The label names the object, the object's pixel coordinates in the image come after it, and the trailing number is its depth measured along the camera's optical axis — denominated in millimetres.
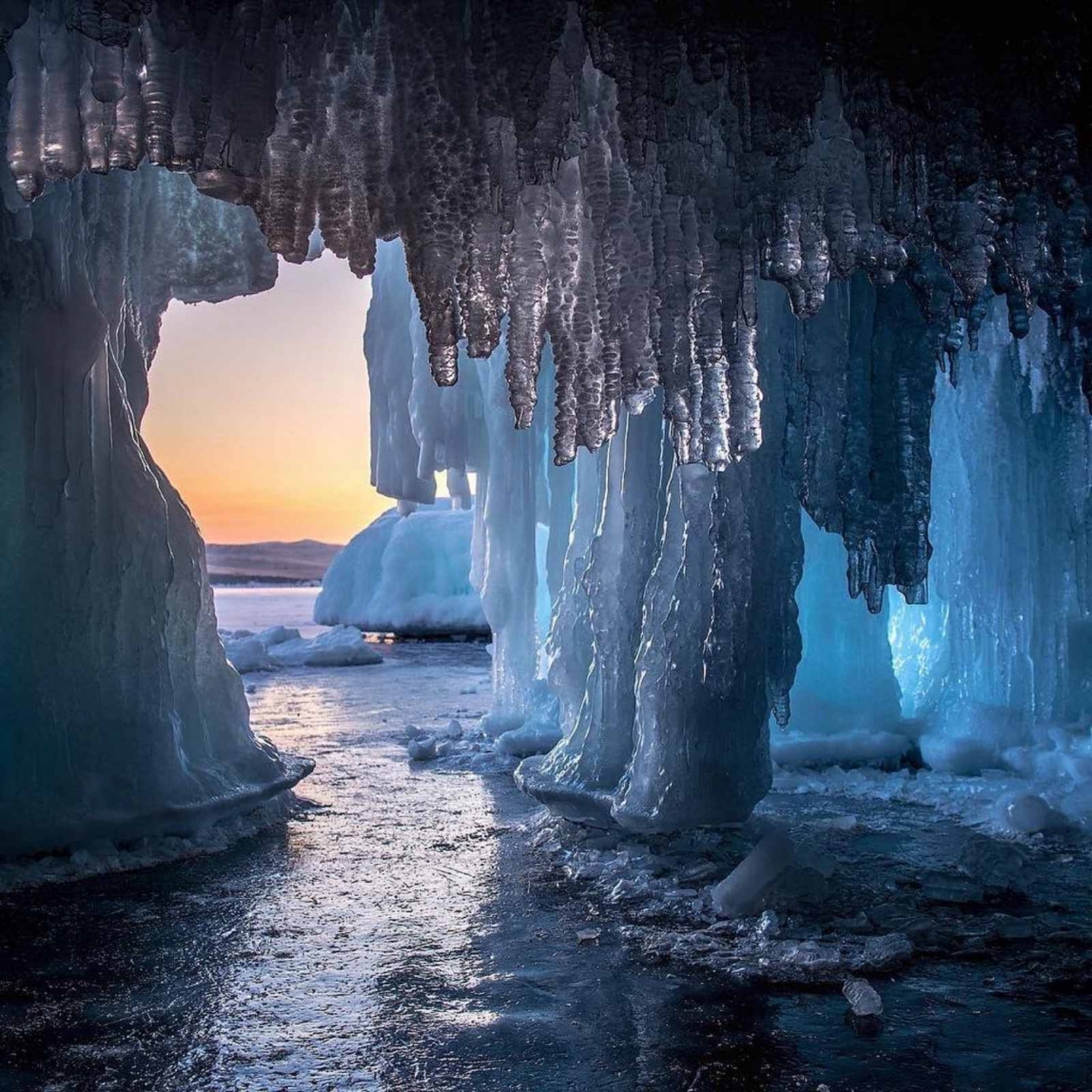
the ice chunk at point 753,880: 4484
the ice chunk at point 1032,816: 6129
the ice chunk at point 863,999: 3418
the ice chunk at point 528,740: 9016
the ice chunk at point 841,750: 8609
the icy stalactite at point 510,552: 10516
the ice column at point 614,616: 6385
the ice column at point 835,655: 9555
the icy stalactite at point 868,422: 6027
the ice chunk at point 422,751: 8789
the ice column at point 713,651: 5734
